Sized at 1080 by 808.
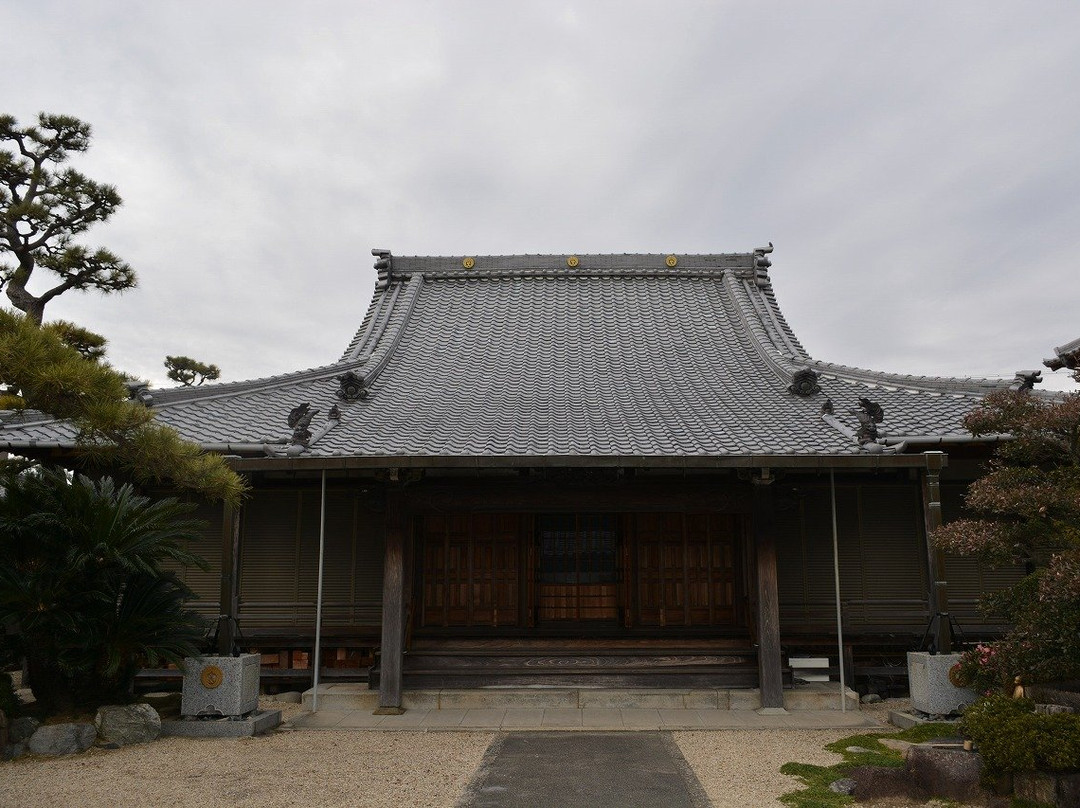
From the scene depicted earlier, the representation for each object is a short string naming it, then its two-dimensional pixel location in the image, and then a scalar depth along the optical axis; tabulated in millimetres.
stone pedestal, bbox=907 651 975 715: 8354
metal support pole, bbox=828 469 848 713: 9400
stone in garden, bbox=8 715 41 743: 7535
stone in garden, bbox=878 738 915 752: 7730
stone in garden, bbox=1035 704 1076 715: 5812
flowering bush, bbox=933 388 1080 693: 6656
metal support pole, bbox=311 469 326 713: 9403
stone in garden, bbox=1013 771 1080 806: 5318
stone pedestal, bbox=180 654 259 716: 8617
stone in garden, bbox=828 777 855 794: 6363
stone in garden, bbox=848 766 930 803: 6141
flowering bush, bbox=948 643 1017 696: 7414
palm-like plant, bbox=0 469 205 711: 7691
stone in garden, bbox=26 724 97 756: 7520
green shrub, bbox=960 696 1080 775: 5371
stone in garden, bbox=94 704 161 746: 7840
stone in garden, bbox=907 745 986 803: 5957
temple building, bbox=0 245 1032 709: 9555
